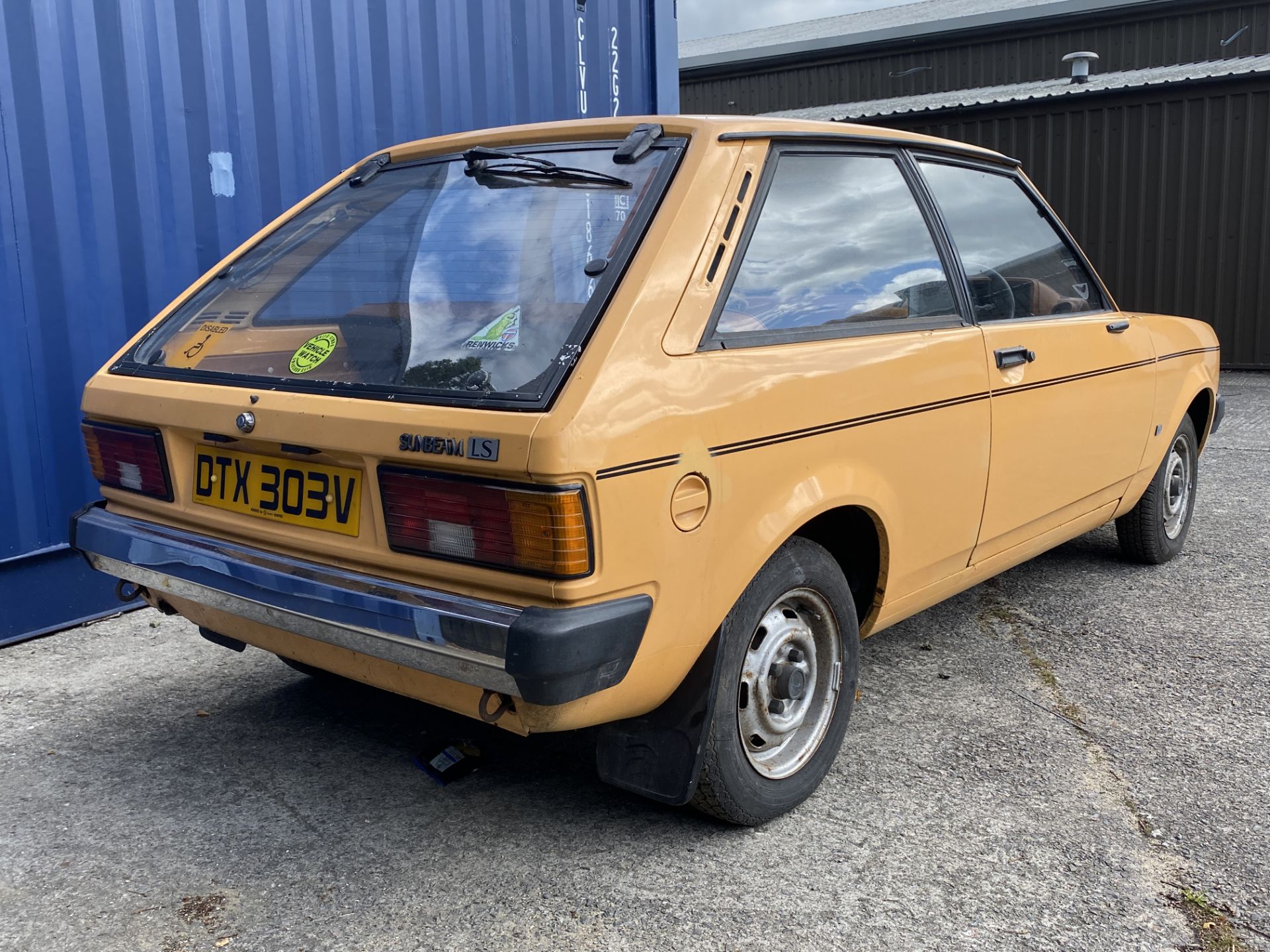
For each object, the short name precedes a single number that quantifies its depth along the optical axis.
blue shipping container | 3.99
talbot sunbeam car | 2.12
